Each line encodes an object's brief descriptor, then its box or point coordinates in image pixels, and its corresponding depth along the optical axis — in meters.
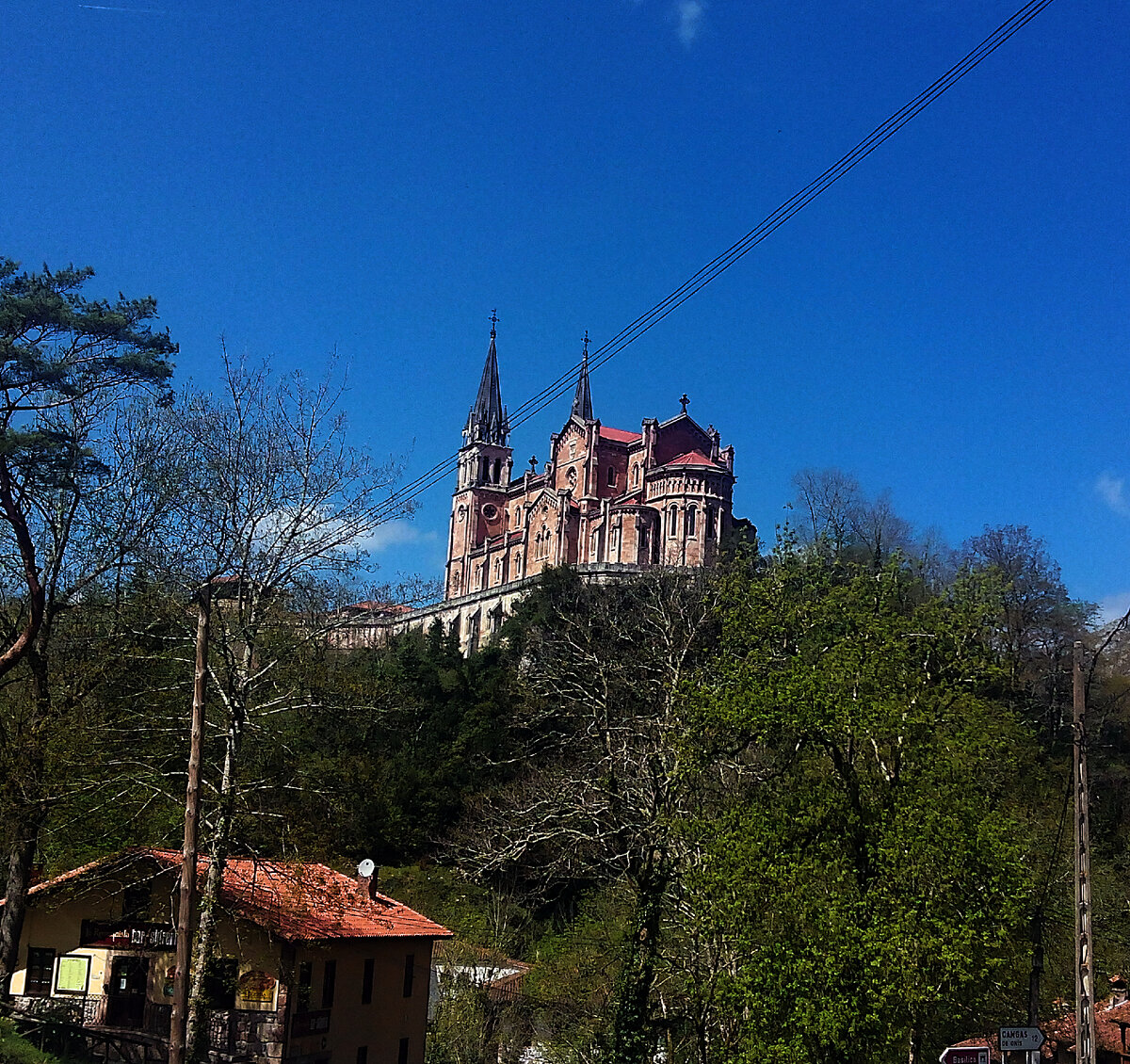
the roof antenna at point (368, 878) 28.64
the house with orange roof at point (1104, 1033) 28.52
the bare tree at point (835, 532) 51.88
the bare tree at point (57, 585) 19.03
